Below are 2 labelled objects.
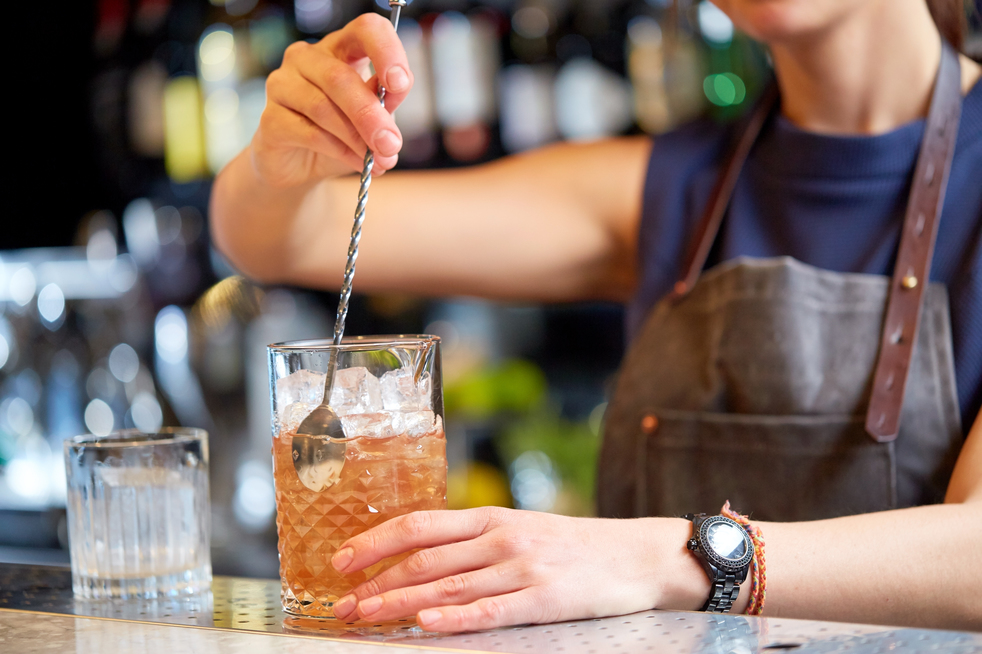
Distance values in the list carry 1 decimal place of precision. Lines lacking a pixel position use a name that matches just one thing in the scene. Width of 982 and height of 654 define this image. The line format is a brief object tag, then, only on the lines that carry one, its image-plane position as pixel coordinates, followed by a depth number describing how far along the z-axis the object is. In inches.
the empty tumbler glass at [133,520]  51.0
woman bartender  51.8
